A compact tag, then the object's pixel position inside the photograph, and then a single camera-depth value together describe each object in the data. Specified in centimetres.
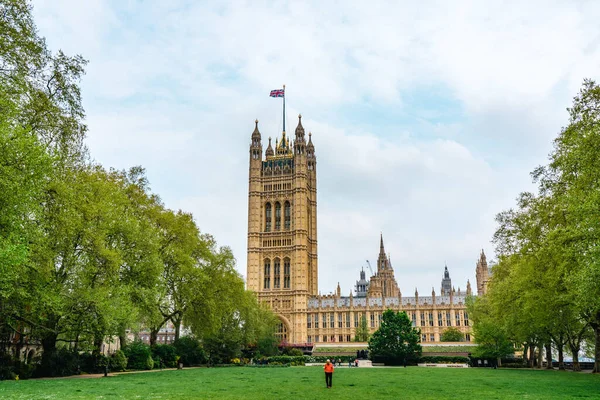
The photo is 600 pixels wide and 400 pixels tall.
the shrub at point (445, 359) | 6039
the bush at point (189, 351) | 4940
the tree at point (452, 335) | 9656
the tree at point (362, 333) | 9800
